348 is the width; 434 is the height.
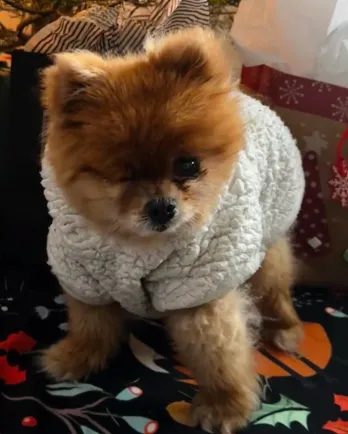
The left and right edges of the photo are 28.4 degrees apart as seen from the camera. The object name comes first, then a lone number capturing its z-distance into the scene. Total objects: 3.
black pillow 1.24
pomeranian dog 0.83
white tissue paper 1.30
